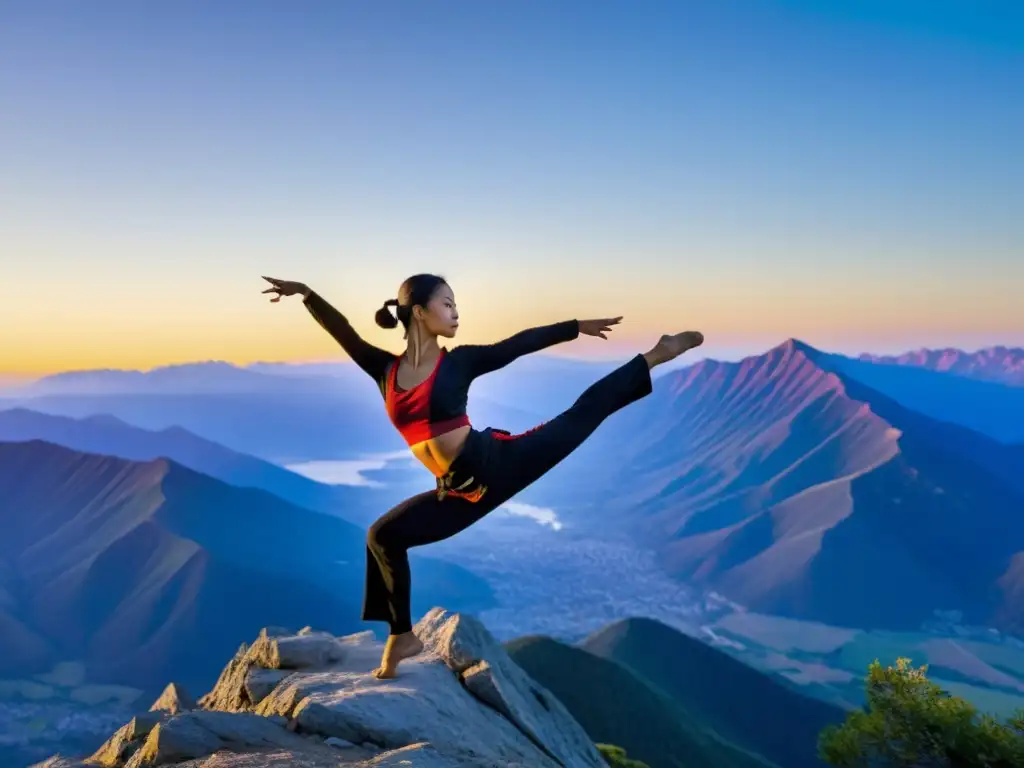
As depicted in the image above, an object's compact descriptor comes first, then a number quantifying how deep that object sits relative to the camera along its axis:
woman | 6.27
